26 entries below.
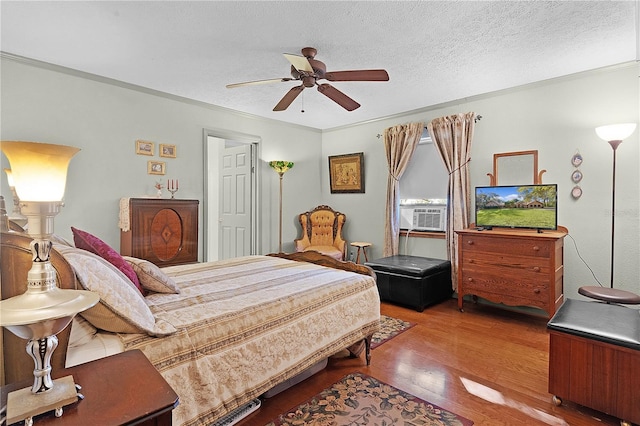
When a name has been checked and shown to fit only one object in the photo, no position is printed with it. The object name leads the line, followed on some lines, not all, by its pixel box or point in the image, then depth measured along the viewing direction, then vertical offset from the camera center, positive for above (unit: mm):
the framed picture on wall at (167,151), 3904 +706
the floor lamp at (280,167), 4949 +636
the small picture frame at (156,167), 3818 +487
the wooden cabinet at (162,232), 3365 -269
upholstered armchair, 5254 -364
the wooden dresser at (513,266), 3125 -620
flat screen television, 3336 +15
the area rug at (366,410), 1822 -1222
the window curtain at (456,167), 4035 +515
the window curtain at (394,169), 4609 +574
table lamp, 818 -254
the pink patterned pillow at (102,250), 1726 -234
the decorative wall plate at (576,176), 3350 +332
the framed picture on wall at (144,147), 3711 +712
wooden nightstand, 812 -530
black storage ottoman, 3756 -902
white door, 5133 +105
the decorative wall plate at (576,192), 3355 +163
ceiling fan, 2475 +1076
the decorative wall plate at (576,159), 3342 +508
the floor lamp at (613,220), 2621 -120
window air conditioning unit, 4469 -150
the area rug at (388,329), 2943 -1226
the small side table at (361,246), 4930 -600
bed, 1211 -566
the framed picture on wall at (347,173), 5289 +594
